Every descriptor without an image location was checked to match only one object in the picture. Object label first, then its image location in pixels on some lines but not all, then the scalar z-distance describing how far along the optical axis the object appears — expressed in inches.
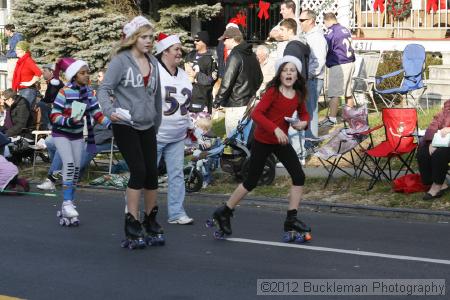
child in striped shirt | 424.8
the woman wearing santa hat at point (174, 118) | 409.1
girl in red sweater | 380.2
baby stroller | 521.3
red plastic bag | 480.1
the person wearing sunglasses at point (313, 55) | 588.7
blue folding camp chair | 689.6
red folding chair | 494.6
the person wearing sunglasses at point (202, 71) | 689.6
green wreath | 868.6
